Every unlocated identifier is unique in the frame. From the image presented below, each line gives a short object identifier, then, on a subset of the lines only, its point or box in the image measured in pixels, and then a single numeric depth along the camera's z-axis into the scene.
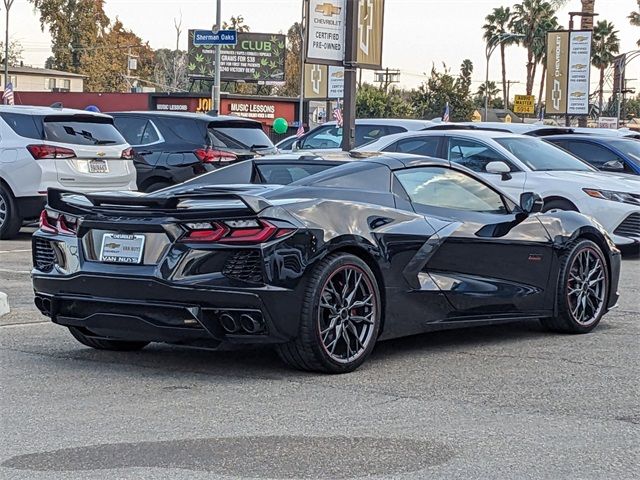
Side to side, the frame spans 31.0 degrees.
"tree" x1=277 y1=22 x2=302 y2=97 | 106.19
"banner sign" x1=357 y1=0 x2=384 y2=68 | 17.08
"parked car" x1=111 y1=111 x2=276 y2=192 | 17.20
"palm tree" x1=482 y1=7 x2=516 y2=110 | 88.75
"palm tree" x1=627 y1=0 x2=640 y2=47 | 88.80
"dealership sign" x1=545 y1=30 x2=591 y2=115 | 36.44
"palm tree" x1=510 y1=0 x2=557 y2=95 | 84.44
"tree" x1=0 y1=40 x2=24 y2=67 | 115.31
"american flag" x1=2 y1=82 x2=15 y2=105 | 34.91
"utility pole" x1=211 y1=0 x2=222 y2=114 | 33.06
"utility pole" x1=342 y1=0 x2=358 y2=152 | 16.22
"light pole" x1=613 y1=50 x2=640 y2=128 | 55.27
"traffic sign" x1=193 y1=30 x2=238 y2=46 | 27.83
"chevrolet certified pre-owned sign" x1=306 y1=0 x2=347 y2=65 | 16.02
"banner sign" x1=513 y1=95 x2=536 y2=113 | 67.19
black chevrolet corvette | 6.34
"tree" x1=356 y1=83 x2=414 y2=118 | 82.88
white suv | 14.61
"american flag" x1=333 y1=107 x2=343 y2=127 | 32.30
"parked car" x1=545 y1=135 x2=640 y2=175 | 15.80
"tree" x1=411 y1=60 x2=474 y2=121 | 86.12
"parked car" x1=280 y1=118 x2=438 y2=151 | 18.28
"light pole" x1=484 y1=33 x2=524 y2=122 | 67.95
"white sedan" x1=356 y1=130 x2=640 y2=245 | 13.79
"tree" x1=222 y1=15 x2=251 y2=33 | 107.34
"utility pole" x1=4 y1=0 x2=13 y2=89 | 54.19
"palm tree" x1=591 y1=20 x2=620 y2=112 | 87.75
